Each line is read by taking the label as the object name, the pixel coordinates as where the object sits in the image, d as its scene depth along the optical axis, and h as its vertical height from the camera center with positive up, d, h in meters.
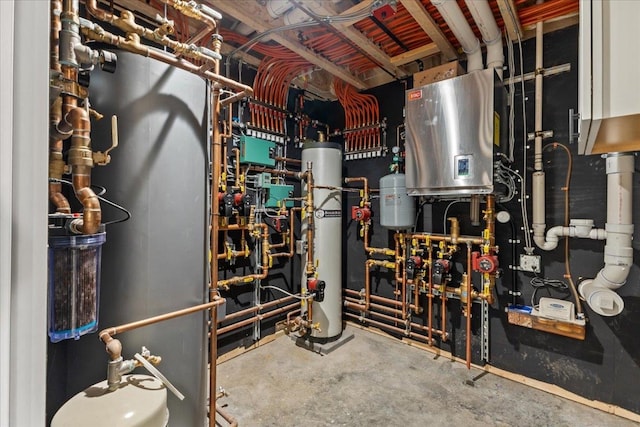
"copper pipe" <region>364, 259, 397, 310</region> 2.99 -0.66
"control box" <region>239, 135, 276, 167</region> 2.59 +0.57
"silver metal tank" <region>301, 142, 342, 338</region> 2.87 -0.17
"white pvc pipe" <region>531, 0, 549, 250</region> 2.14 +0.30
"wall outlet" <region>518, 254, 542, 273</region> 2.20 -0.38
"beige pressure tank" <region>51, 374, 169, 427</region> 0.80 -0.58
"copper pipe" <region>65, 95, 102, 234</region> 0.87 +0.15
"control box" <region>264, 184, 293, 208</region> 2.77 +0.18
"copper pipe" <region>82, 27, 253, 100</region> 1.02 +0.62
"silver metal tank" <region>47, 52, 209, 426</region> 1.03 -0.05
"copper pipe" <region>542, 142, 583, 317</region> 2.08 -0.07
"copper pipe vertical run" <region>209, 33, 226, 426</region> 1.39 -0.09
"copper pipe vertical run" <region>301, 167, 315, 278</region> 2.82 -0.05
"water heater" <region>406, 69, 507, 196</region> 2.00 +0.59
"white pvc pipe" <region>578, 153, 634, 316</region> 1.78 -0.11
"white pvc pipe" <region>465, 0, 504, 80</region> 1.85 +1.33
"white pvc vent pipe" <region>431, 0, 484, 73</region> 1.81 +1.32
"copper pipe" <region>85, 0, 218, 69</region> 1.11 +0.73
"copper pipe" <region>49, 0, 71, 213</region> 0.87 +0.27
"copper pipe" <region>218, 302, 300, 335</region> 2.47 -1.02
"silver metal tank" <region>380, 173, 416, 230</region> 2.62 +0.07
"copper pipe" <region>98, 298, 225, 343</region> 0.95 -0.40
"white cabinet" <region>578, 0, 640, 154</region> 0.53 +0.29
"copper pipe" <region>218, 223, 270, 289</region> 2.59 -0.48
